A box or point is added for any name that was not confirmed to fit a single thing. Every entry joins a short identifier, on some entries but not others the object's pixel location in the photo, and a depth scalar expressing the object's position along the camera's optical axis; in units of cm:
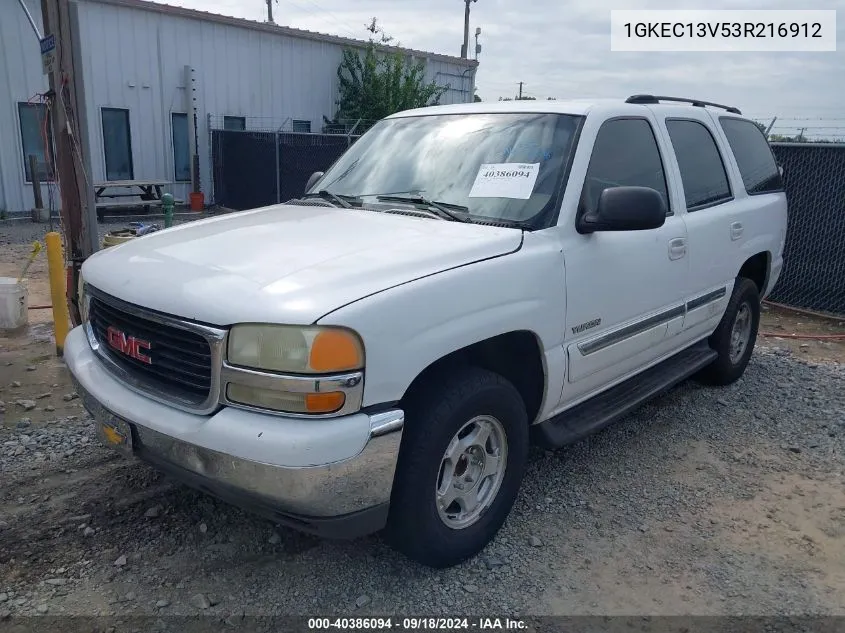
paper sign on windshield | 338
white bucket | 620
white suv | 241
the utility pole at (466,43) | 3719
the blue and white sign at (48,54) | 516
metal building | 1437
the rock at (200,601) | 279
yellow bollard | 562
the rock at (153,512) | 340
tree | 1892
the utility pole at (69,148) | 508
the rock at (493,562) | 312
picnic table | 1468
